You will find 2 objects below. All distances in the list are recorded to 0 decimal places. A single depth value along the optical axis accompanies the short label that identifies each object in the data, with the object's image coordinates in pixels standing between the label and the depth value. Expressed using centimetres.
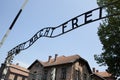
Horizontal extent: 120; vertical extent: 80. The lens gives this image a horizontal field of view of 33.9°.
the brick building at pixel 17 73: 4897
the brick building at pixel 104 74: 4798
